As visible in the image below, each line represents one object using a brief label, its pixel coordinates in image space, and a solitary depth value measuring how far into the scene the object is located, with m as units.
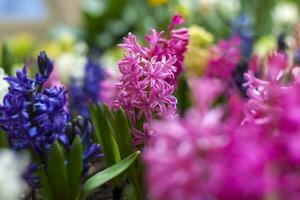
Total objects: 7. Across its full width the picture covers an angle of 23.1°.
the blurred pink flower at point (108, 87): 1.10
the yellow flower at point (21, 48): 2.49
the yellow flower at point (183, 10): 1.45
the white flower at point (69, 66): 1.36
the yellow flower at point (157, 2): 1.62
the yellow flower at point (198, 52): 1.16
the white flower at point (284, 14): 2.12
